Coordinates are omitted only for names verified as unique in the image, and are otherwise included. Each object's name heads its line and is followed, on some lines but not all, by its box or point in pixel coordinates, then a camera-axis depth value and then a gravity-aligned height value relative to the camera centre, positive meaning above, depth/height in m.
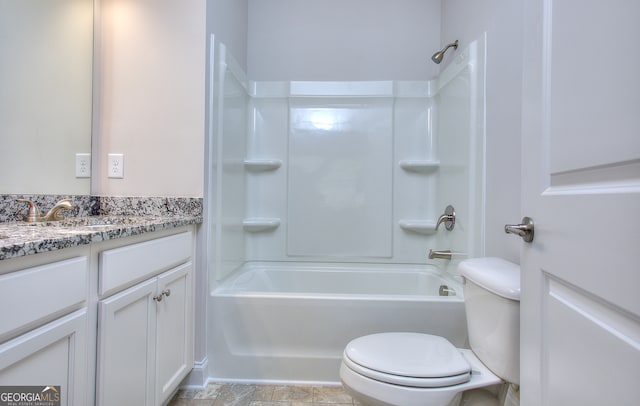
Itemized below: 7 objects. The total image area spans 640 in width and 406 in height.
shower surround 2.23 +0.22
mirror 1.17 +0.45
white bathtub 1.54 -0.62
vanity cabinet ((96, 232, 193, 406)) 0.91 -0.43
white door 0.45 +0.01
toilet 0.94 -0.52
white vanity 0.65 -0.33
